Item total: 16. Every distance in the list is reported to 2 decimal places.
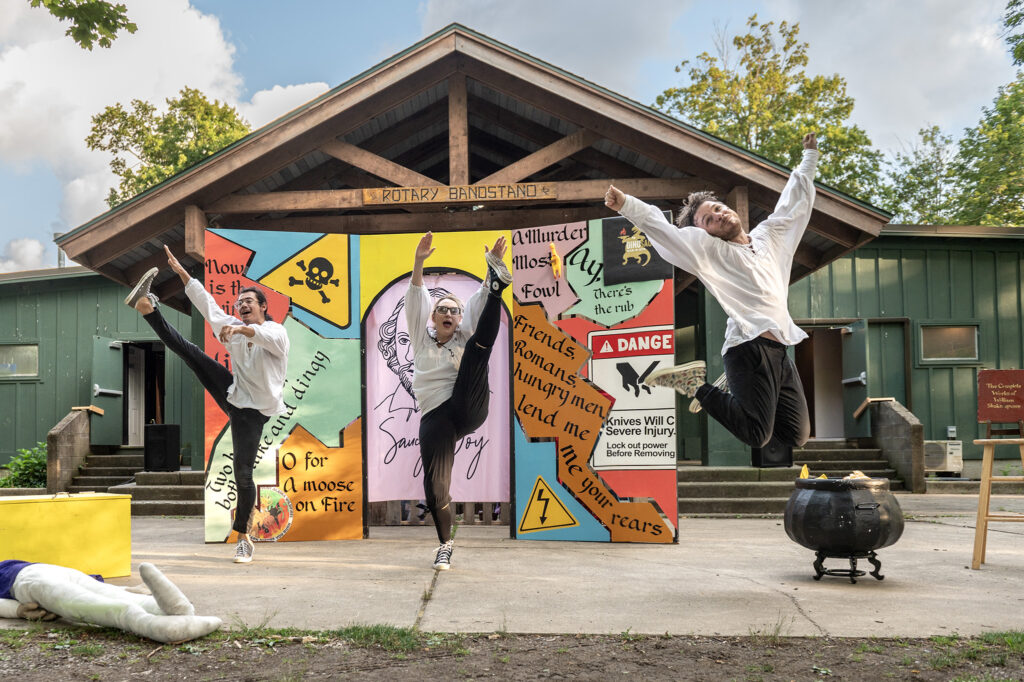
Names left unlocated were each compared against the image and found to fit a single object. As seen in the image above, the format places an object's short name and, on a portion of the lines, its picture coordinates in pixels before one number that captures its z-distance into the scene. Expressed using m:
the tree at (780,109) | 30.47
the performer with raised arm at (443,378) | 6.24
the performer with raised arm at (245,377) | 7.04
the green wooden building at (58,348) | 16.84
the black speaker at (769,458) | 10.52
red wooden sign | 6.76
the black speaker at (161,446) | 12.89
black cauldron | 5.73
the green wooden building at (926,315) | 15.98
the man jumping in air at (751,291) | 4.18
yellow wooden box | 5.79
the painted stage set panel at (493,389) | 8.27
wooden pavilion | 9.91
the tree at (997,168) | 25.97
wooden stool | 6.46
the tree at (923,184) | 33.06
